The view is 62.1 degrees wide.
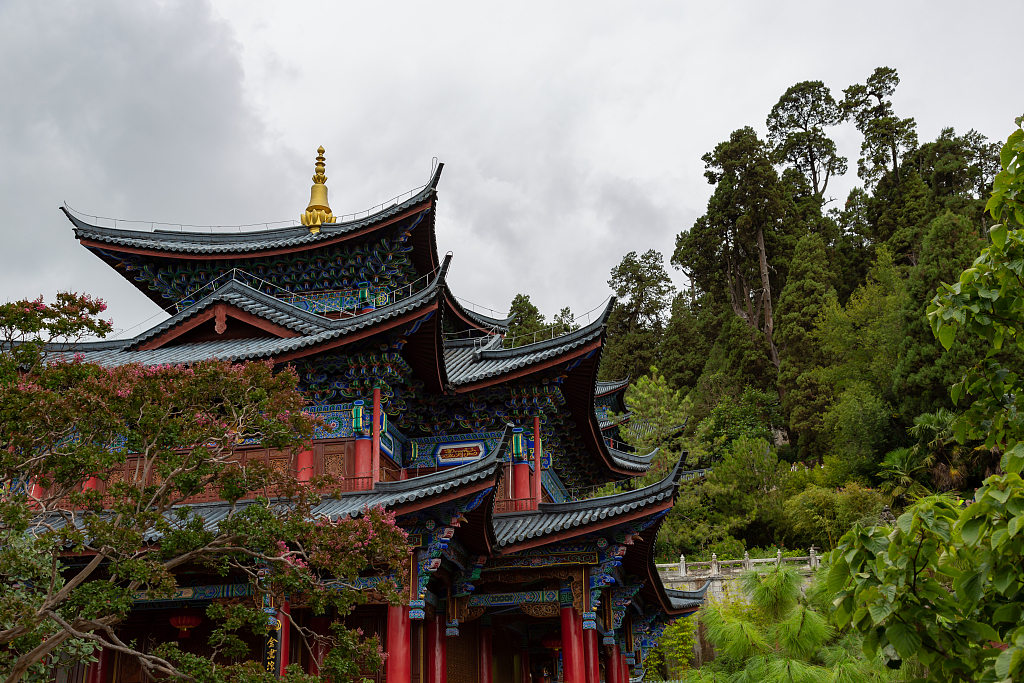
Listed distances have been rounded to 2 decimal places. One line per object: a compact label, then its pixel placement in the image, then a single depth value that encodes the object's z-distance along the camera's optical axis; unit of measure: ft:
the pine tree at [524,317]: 162.87
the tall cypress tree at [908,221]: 162.40
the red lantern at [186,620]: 37.68
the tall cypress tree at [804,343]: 142.51
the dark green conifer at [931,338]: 117.39
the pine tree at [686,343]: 170.30
